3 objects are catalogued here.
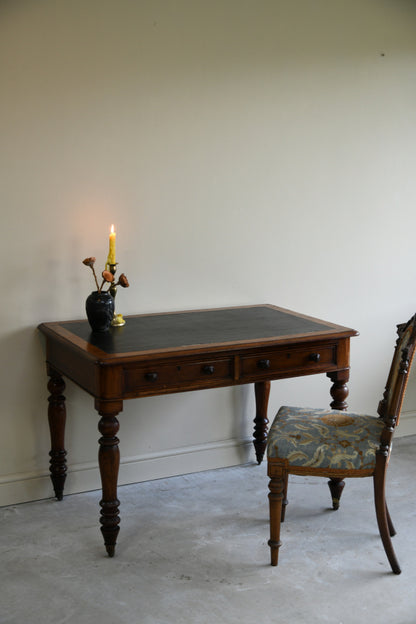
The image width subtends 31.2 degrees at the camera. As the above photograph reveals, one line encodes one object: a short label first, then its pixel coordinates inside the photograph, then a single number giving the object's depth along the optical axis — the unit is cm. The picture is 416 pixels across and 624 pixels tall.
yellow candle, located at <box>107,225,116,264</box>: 298
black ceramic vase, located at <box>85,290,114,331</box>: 287
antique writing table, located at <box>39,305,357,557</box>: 265
